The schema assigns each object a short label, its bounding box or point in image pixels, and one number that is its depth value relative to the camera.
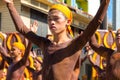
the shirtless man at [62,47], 2.96
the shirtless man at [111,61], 4.11
